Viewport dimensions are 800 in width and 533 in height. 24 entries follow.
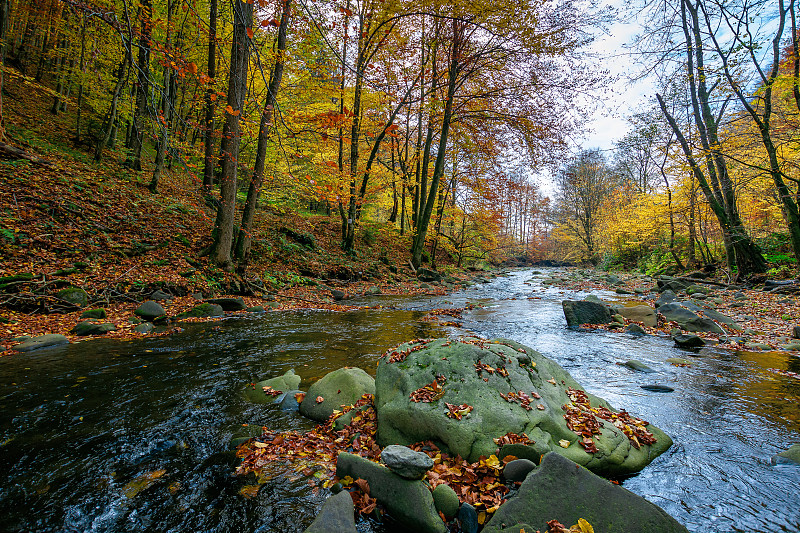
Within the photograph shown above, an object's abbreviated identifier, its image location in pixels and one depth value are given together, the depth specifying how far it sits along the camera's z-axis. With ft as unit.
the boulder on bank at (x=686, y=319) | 24.45
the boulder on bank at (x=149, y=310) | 23.06
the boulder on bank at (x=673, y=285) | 44.11
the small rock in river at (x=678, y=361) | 18.63
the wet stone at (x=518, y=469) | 8.64
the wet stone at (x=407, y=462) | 7.98
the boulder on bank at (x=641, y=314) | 27.02
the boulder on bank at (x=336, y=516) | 6.91
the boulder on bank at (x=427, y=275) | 57.05
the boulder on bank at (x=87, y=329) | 19.63
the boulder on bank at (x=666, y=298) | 33.25
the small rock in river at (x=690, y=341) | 21.31
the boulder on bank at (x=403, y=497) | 7.54
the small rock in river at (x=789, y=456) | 9.79
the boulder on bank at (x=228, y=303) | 28.40
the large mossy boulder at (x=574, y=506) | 6.82
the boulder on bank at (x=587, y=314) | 28.04
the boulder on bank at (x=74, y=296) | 22.50
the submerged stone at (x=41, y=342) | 16.94
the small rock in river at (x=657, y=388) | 15.01
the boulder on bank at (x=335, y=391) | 12.72
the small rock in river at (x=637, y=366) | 17.72
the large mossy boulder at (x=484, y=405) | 9.71
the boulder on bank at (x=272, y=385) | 13.79
